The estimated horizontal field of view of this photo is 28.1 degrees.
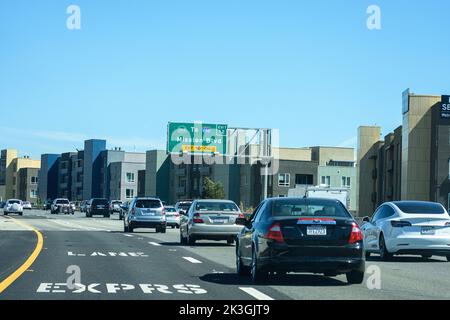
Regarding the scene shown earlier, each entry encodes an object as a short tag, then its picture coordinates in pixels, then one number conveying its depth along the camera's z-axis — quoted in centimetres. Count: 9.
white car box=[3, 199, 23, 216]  8312
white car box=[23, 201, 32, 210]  12962
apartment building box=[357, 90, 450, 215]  7431
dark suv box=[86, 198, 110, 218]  8306
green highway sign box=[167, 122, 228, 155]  6219
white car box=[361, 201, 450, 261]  2177
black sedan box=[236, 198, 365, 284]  1427
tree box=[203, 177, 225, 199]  10919
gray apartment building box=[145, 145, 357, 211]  11181
